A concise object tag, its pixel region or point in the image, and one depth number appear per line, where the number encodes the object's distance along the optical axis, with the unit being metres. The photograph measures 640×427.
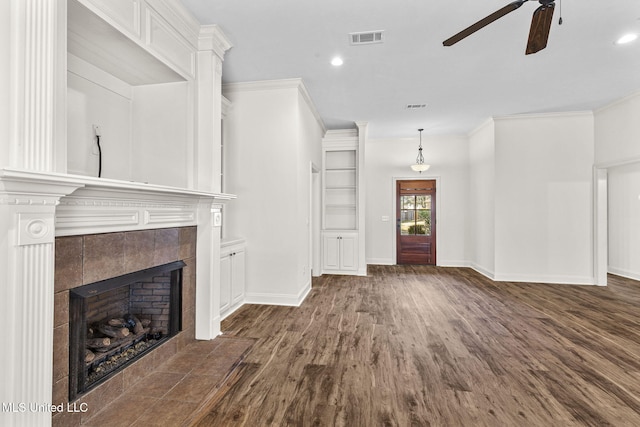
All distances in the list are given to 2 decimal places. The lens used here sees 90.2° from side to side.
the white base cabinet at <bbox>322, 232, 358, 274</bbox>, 6.21
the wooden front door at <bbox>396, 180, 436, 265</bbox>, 7.27
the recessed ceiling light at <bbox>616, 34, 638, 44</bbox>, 3.09
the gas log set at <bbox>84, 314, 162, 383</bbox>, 1.96
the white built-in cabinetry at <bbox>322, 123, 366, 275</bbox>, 6.17
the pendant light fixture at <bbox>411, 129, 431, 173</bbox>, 6.61
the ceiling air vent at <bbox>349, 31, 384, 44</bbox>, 3.02
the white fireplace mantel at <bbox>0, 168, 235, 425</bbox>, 1.31
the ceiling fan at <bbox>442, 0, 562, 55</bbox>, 1.86
